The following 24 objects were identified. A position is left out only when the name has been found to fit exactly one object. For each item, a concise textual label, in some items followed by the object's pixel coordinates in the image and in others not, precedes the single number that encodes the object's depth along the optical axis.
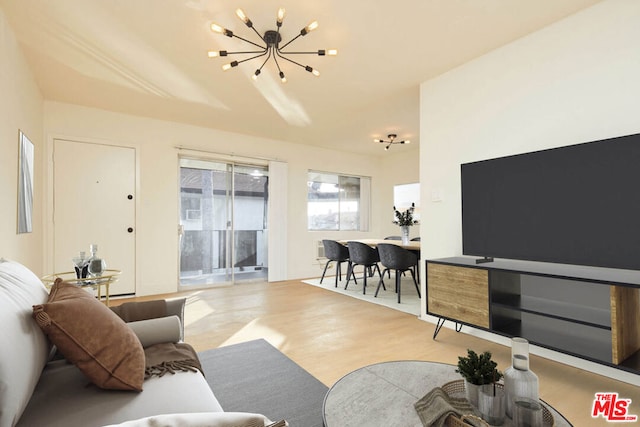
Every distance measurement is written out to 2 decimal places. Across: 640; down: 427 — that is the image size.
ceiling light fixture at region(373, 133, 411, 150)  5.63
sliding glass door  5.20
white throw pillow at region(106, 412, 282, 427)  0.55
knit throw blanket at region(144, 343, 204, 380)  1.31
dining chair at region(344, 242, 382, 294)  4.82
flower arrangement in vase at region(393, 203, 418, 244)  4.80
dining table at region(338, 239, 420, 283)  4.29
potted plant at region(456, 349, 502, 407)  1.08
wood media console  1.86
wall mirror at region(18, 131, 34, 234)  2.86
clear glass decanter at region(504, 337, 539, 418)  1.00
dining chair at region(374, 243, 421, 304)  4.25
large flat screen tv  1.95
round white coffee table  1.07
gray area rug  1.79
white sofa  0.89
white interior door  4.13
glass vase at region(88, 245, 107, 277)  2.61
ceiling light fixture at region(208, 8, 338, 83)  2.33
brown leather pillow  1.11
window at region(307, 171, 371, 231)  6.62
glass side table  2.48
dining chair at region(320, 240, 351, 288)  5.40
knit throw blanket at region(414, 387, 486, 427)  1.02
